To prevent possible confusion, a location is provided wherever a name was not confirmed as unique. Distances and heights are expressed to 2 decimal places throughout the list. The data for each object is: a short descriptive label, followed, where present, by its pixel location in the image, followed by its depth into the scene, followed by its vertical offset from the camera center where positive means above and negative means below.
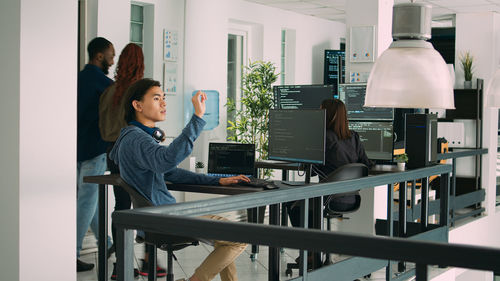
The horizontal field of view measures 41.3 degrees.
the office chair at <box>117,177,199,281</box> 3.46 -0.68
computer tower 4.85 -0.19
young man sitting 3.42 -0.22
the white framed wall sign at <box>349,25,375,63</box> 6.12 +0.65
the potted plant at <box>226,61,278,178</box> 8.67 +0.04
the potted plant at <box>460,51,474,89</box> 7.93 +0.59
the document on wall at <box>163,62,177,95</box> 7.50 +0.37
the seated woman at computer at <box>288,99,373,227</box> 5.03 -0.22
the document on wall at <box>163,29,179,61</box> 7.48 +0.75
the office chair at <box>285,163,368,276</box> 4.58 -0.63
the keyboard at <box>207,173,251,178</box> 4.26 -0.41
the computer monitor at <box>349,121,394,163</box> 5.95 -0.23
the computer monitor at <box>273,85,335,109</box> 7.22 +0.20
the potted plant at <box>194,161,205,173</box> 6.86 -0.58
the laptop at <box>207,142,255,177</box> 4.28 -0.31
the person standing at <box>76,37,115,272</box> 4.82 -0.13
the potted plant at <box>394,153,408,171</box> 5.20 -0.36
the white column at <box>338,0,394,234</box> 6.03 +0.65
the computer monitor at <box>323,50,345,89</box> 10.71 +0.77
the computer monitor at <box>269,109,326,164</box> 4.81 -0.17
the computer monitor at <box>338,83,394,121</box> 5.99 +0.07
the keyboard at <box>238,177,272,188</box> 3.88 -0.42
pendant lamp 2.63 +0.17
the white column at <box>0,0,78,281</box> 3.35 -0.15
